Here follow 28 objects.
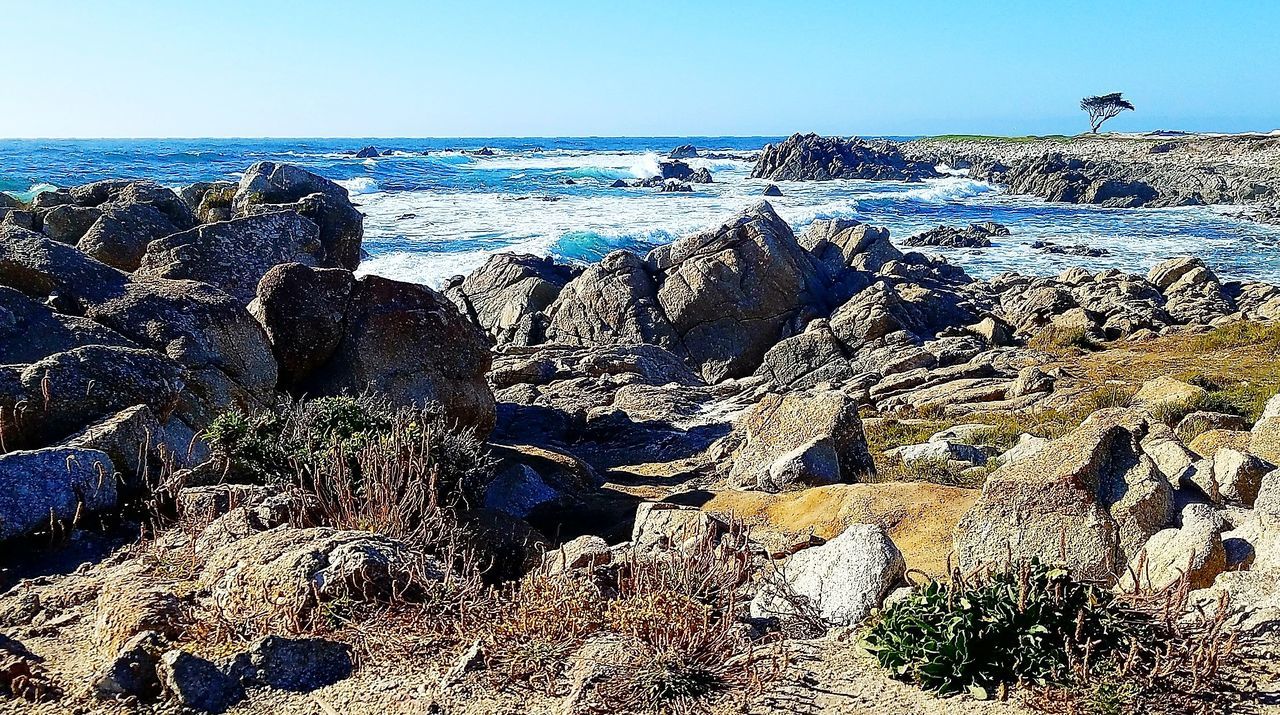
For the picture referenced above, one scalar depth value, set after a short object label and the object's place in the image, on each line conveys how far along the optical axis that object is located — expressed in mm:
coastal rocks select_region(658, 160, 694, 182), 90875
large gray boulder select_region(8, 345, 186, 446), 7238
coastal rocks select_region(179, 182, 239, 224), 19672
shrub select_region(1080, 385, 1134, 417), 14977
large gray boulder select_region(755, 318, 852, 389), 22922
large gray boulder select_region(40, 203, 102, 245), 16547
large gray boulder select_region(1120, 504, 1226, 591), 5578
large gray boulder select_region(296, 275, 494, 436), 12148
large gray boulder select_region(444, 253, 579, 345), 26688
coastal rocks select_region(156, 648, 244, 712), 4180
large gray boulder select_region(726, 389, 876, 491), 11008
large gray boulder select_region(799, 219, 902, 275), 33750
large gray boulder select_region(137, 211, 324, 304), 12930
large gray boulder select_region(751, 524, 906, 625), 5305
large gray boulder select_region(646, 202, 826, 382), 24984
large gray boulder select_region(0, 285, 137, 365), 8680
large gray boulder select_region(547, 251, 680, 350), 25078
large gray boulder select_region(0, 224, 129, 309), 9781
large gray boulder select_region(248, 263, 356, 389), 11516
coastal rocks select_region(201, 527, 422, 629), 4918
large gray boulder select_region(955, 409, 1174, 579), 6367
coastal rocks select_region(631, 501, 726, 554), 6031
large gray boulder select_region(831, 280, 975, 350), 24156
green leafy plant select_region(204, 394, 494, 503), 7113
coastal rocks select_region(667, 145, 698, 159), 128375
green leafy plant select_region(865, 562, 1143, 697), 4285
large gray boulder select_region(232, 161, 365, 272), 17562
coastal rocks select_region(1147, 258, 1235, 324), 28000
